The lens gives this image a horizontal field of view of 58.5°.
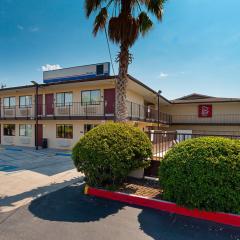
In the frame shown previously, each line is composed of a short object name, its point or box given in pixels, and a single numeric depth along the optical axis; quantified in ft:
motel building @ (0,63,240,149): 58.34
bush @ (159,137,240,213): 16.65
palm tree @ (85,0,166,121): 30.48
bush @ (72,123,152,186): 21.95
